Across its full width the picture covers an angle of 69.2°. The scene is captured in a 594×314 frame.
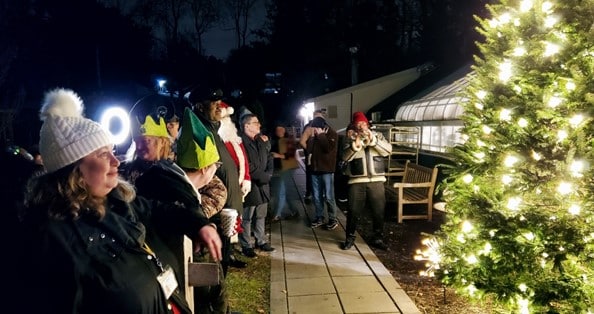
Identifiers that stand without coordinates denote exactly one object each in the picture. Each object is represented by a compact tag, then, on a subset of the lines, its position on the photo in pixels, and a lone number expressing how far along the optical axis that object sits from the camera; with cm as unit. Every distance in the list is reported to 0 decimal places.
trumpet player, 623
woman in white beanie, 160
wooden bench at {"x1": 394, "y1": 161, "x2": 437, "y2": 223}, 795
